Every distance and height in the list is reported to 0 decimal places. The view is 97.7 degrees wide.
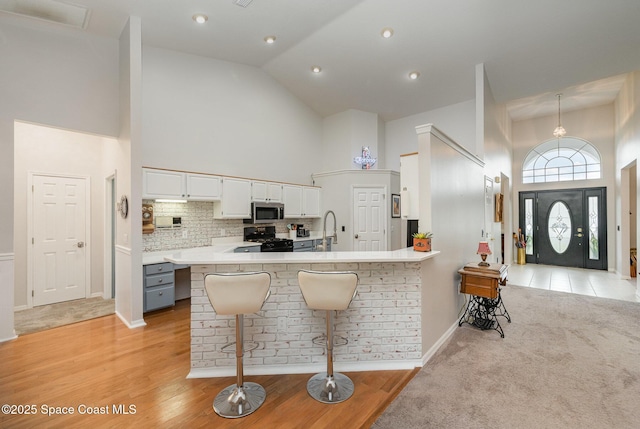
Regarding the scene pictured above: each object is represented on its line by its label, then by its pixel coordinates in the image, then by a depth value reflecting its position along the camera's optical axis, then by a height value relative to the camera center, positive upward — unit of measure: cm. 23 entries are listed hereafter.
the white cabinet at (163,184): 389 +50
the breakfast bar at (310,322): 246 -94
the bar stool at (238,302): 197 -61
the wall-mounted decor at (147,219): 411 +0
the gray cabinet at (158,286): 376 -93
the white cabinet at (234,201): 479 +31
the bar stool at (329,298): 204 -60
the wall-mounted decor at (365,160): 666 +137
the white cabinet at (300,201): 589 +37
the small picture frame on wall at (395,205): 641 +28
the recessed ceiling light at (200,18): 383 +278
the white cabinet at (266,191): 524 +52
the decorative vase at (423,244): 271 -27
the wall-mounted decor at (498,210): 591 +14
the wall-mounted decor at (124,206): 366 +17
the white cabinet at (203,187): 436 +51
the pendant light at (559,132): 644 +195
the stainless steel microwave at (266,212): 514 +11
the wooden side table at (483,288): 326 -86
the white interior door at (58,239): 426 -32
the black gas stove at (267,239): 497 -41
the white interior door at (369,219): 632 -4
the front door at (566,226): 703 -29
